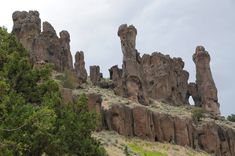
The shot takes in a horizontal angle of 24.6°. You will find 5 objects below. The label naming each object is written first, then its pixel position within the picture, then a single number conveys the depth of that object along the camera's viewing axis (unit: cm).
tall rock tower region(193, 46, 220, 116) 10981
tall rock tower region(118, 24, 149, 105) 9519
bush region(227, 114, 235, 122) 11658
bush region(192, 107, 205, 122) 9251
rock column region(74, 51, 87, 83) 10344
